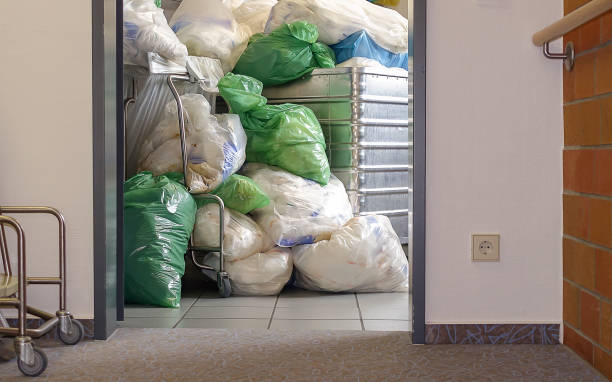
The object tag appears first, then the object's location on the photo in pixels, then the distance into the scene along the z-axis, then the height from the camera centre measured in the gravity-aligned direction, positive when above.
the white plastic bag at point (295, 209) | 3.09 -0.18
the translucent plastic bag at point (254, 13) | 3.87 +0.88
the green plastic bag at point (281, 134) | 3.23 +0.16
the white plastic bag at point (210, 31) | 3.49 +0.70
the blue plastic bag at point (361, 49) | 3.81 +0.66
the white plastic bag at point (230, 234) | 3.00 -0.29
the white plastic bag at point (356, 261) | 2.96 -0.40
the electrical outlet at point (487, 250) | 2.20 -0.26
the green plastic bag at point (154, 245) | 2.77 -0.30
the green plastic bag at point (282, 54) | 3.52 +0.58
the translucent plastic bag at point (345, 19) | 3.66 +0.80
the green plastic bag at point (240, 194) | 3.09 -0.11
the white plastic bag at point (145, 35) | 2.86 +0.56
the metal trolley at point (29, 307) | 1.84 -0.39
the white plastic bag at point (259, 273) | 2.99 -0.45
